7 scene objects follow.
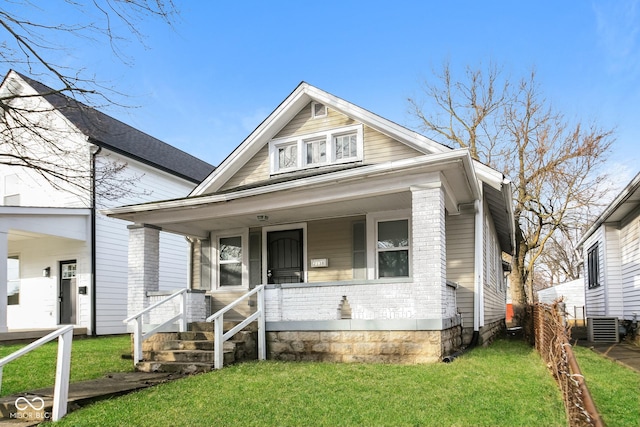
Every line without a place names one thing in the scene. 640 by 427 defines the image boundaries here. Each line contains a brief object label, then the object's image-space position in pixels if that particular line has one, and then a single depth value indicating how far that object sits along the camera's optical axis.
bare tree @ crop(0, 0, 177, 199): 6.65
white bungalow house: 8.09
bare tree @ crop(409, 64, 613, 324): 22.09
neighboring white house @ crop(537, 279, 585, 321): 32.14
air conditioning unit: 12.74
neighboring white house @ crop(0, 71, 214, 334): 14.76
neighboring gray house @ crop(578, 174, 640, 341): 11.83
